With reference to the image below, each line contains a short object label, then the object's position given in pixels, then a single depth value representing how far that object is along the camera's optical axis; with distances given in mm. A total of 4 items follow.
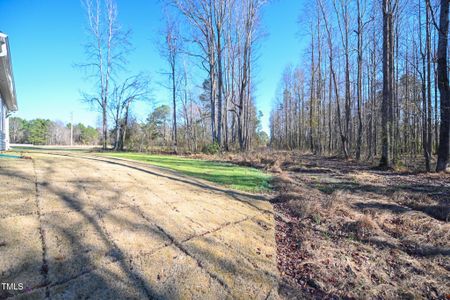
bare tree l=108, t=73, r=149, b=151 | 25164
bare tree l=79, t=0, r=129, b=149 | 21719
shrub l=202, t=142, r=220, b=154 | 16945
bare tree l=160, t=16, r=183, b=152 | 22062
